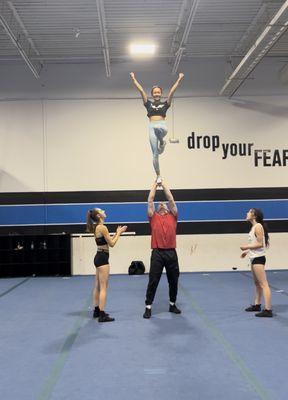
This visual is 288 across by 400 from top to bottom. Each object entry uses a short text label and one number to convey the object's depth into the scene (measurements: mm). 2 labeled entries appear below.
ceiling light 10070
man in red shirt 6141
